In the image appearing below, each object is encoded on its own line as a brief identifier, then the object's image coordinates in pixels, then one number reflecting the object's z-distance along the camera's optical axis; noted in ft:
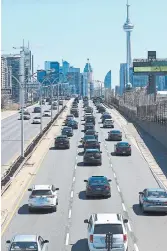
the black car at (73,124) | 282.36
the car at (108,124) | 290.56
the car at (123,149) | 183.37
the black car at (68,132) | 242.62
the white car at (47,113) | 379.76
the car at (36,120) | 319.55
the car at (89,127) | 260.21
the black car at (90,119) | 304.48
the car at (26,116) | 354.58
